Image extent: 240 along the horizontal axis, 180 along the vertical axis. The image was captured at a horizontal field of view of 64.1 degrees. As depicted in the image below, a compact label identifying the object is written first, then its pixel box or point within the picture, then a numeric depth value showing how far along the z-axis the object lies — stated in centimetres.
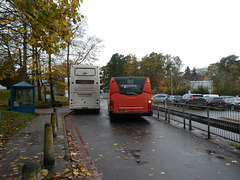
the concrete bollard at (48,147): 451
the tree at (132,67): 6169
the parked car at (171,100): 3451
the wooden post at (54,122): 758
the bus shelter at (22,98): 1498
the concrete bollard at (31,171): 250
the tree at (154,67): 5369
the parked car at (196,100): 2495
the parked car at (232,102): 2262
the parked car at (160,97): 3602
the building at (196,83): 6395
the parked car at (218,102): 2278
